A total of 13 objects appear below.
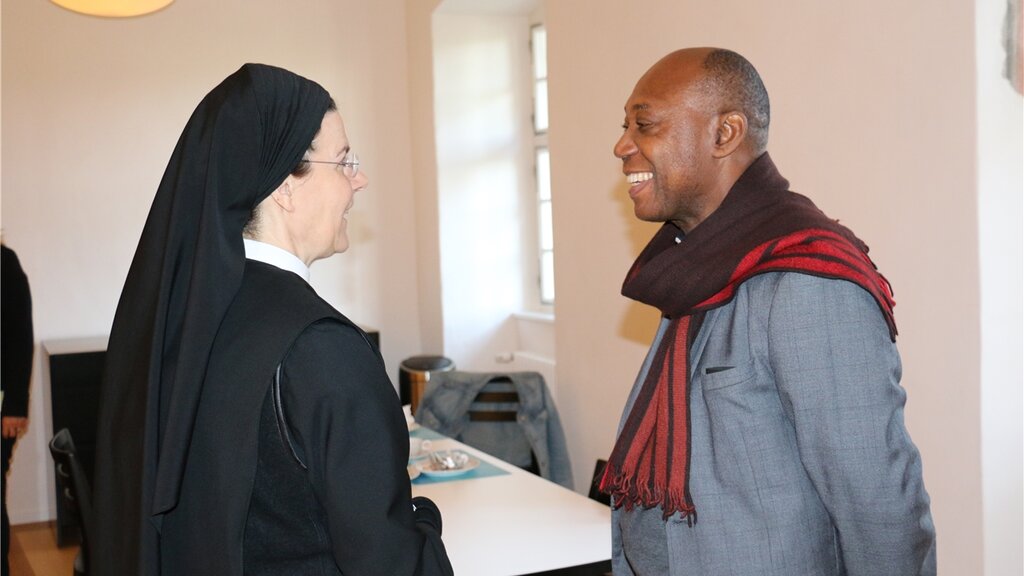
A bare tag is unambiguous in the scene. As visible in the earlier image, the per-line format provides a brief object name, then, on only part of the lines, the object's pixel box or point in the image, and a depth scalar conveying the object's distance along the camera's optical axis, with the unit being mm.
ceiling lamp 3551
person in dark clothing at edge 4141
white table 2465
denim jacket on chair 4695
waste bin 5926
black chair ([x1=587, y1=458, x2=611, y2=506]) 3514
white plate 3316
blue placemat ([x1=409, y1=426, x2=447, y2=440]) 4066
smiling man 1450
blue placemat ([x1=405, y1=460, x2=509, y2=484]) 3293
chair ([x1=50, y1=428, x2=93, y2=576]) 3029
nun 1371
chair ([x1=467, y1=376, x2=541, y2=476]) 4727
